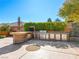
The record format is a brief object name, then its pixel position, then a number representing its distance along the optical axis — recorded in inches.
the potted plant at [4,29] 316.8
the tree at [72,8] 119.8
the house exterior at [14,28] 333.1
